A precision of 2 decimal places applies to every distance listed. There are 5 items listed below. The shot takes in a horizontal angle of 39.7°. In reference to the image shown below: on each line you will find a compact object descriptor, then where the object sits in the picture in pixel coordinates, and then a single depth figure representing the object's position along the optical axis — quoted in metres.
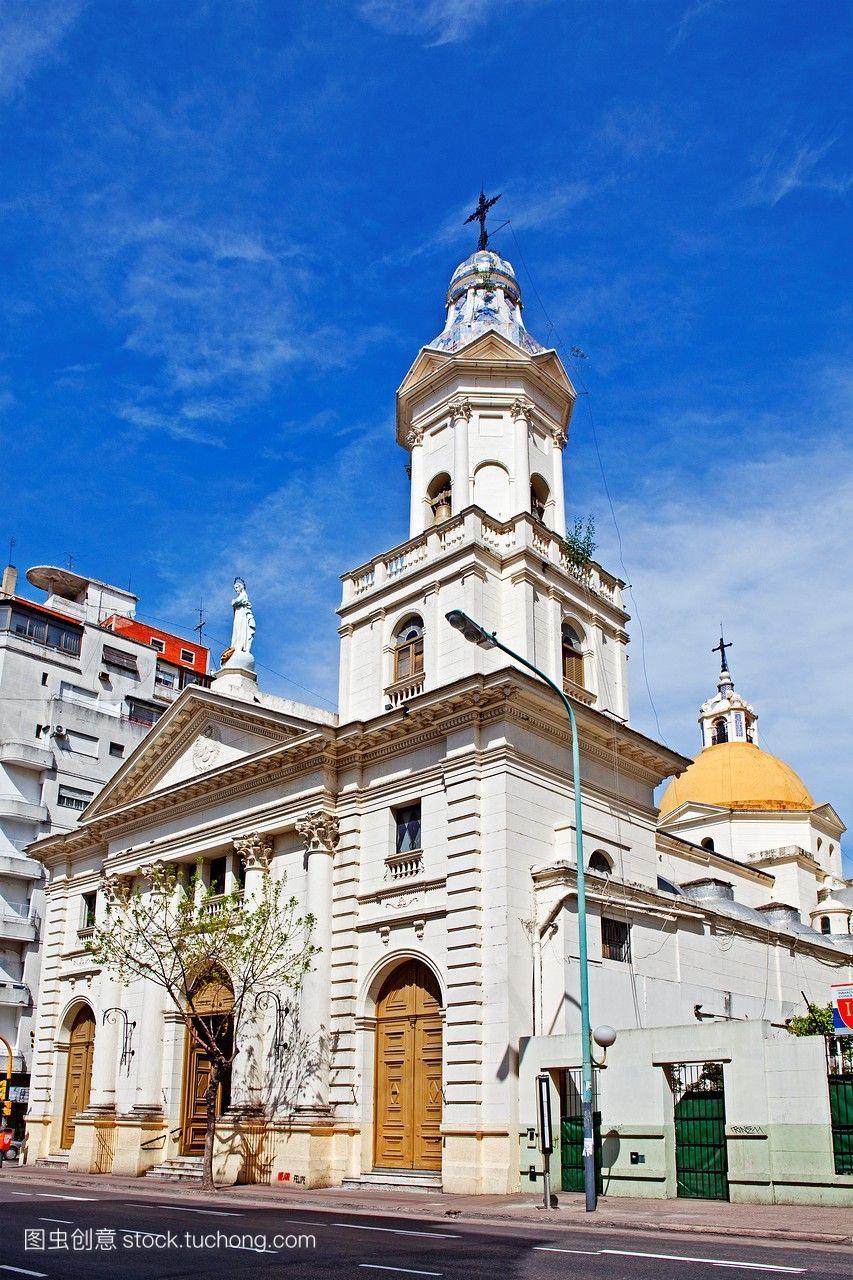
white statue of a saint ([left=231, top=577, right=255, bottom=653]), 38.03
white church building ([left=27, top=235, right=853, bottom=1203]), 23.66
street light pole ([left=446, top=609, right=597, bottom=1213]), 20.11
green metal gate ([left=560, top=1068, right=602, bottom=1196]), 23.23
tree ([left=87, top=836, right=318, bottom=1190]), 28.44
